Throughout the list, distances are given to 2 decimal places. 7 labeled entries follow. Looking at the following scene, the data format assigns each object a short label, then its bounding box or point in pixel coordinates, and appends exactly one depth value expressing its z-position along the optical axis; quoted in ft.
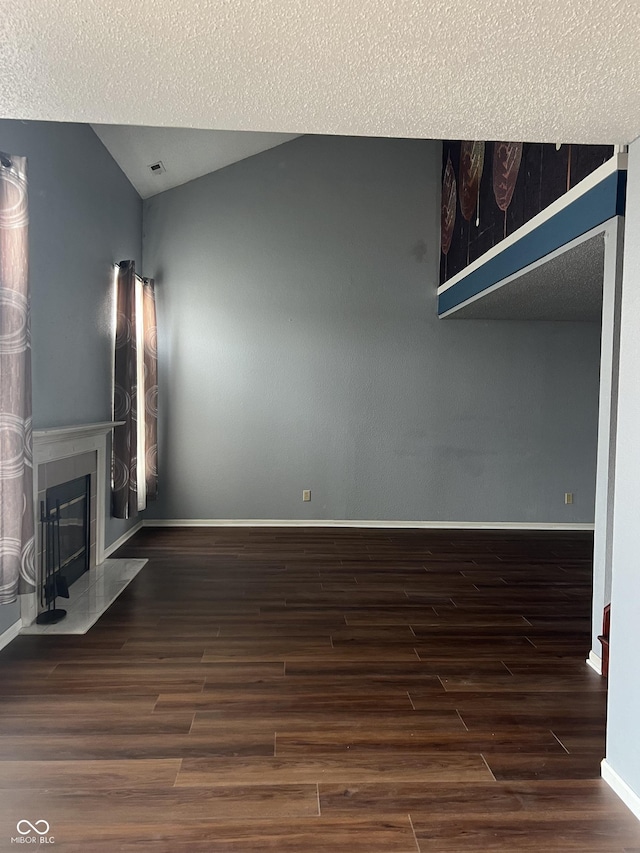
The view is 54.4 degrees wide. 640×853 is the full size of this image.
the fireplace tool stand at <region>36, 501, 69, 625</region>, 11.87
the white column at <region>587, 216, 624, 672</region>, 9.88
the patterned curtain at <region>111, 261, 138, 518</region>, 16.66
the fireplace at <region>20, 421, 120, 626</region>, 11.71
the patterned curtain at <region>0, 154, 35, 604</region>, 9.40
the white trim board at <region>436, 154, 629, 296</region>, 8.90
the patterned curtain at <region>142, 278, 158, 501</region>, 19.07
